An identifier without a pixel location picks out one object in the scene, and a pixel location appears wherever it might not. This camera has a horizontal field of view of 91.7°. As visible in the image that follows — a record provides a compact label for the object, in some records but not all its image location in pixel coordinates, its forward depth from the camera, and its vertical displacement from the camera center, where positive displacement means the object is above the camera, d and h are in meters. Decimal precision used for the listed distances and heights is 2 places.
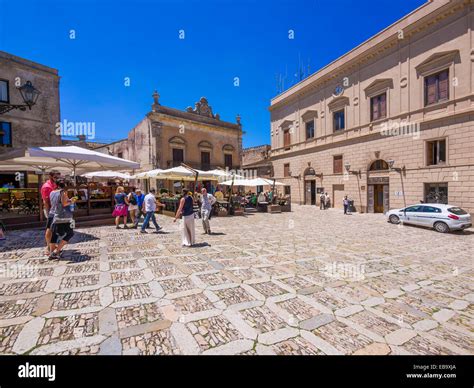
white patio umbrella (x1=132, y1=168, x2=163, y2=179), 13.76 +1.13
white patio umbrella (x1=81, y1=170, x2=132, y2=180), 15.70 +1.33
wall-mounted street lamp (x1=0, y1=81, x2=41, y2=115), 6.46 +2.81
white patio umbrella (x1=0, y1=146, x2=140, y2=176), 7.69 +1.32
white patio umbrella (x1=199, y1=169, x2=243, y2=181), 14.75 +1.08
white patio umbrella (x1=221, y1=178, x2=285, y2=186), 16.19 +0.65
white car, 9.94 -1.32
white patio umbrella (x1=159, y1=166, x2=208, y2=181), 13.29 +1.10
